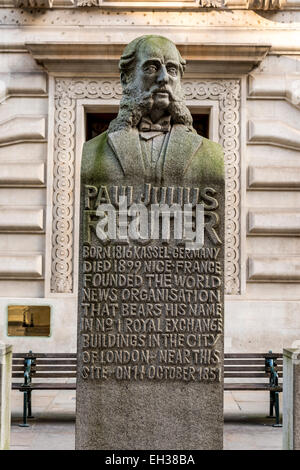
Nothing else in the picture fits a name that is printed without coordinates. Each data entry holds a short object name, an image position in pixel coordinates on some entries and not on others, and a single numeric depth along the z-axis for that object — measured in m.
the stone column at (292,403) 4.87
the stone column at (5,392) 4.96
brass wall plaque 10.36
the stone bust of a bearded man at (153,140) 4.98
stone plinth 4.93
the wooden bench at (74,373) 7.67
